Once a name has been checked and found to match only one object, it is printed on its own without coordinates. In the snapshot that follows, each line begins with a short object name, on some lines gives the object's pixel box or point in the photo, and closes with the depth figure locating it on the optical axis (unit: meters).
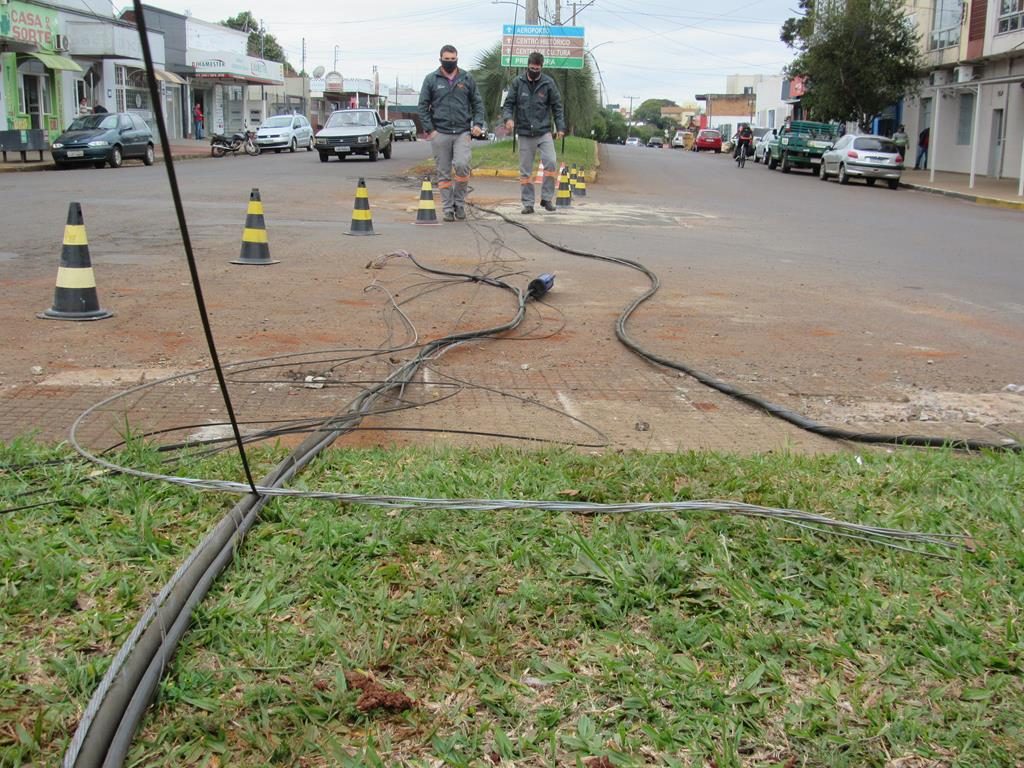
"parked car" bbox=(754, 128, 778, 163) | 43.50
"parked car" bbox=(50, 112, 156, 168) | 27.12
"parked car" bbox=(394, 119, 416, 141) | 68.25
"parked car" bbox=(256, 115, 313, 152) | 40.25
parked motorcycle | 37.84
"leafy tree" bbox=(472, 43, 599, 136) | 40.47
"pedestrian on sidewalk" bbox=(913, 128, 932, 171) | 42.64
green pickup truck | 37.59
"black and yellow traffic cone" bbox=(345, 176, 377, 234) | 12.13
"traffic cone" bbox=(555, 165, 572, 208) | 17.53
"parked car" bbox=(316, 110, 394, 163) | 32.22
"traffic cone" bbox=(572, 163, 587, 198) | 20.94
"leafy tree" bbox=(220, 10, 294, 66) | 97.56
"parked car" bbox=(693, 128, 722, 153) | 72.69
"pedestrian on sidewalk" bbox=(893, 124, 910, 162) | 40.20
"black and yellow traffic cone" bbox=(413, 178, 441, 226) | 13.53
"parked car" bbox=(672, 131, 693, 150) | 93.69
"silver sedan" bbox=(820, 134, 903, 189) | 31.20
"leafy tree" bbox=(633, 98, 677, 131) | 183.62
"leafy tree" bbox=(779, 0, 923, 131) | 40.16
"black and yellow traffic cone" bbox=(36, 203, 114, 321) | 6.84
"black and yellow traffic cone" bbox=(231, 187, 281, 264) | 9.46
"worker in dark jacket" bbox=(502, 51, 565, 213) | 15.02
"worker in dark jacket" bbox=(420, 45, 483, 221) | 13.81
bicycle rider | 45.19
